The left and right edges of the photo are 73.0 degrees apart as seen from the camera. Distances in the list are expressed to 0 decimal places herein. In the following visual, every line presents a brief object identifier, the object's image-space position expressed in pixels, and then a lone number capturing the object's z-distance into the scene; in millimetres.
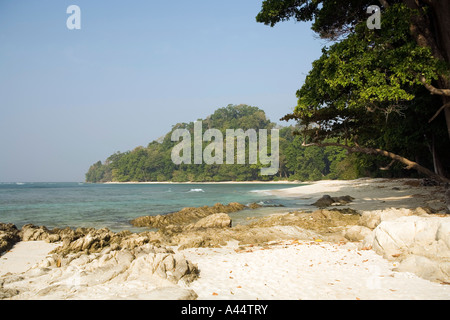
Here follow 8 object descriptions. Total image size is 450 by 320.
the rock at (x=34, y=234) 10977
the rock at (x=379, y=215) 9109
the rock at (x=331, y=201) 20525
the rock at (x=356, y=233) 8652
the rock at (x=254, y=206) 22314
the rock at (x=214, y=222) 12992
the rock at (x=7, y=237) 9302
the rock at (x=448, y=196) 11324
